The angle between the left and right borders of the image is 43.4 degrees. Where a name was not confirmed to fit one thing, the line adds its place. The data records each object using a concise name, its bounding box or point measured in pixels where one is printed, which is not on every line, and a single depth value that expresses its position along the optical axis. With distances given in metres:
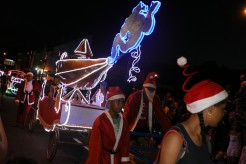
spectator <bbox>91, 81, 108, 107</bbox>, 10.82
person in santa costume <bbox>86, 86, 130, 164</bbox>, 4.35
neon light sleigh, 8.01
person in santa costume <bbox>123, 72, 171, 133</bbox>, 6.53
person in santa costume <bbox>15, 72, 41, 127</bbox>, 12.16
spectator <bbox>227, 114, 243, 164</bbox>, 7.36
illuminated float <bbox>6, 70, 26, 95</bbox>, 28.17
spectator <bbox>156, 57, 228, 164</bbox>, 2.52
